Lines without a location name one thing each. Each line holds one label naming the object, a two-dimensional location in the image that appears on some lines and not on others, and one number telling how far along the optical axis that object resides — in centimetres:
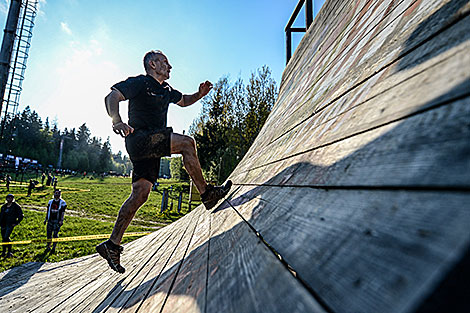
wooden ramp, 42
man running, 254
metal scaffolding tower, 1597
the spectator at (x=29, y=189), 2114
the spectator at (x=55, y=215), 898
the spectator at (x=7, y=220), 862
